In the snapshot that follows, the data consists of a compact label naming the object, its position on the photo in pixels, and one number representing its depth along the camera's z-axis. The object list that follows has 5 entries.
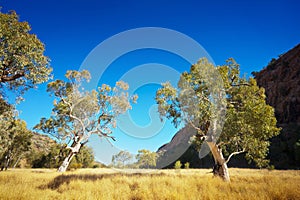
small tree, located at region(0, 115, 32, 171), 25.48
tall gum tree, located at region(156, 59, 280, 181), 11.56
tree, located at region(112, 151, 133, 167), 66.72
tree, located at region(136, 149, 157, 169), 78.38
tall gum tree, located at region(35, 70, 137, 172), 20.03
